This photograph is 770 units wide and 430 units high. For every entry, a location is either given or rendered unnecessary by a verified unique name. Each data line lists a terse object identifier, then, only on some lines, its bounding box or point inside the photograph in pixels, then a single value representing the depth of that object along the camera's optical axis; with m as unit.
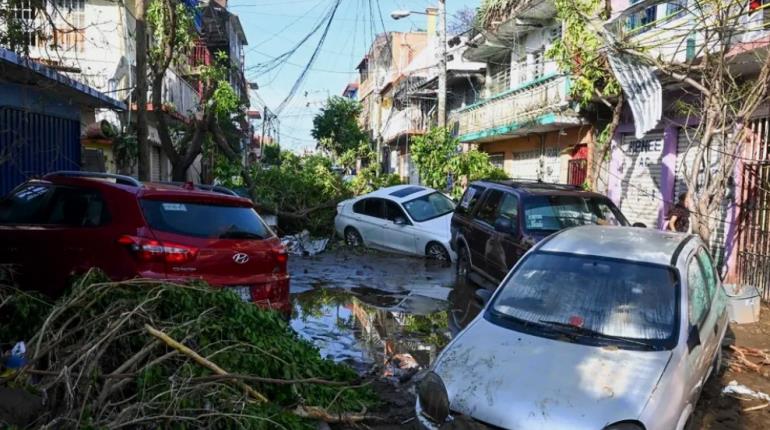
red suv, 5.29
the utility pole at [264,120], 31.04
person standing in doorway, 10.65
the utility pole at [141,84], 10.93
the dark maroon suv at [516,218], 8.55
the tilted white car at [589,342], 3.61
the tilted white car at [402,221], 13.65
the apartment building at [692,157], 9.55
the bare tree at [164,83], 12.09
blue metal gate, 9.79
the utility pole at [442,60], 19.75
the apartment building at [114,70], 15.93
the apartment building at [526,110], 16.61
